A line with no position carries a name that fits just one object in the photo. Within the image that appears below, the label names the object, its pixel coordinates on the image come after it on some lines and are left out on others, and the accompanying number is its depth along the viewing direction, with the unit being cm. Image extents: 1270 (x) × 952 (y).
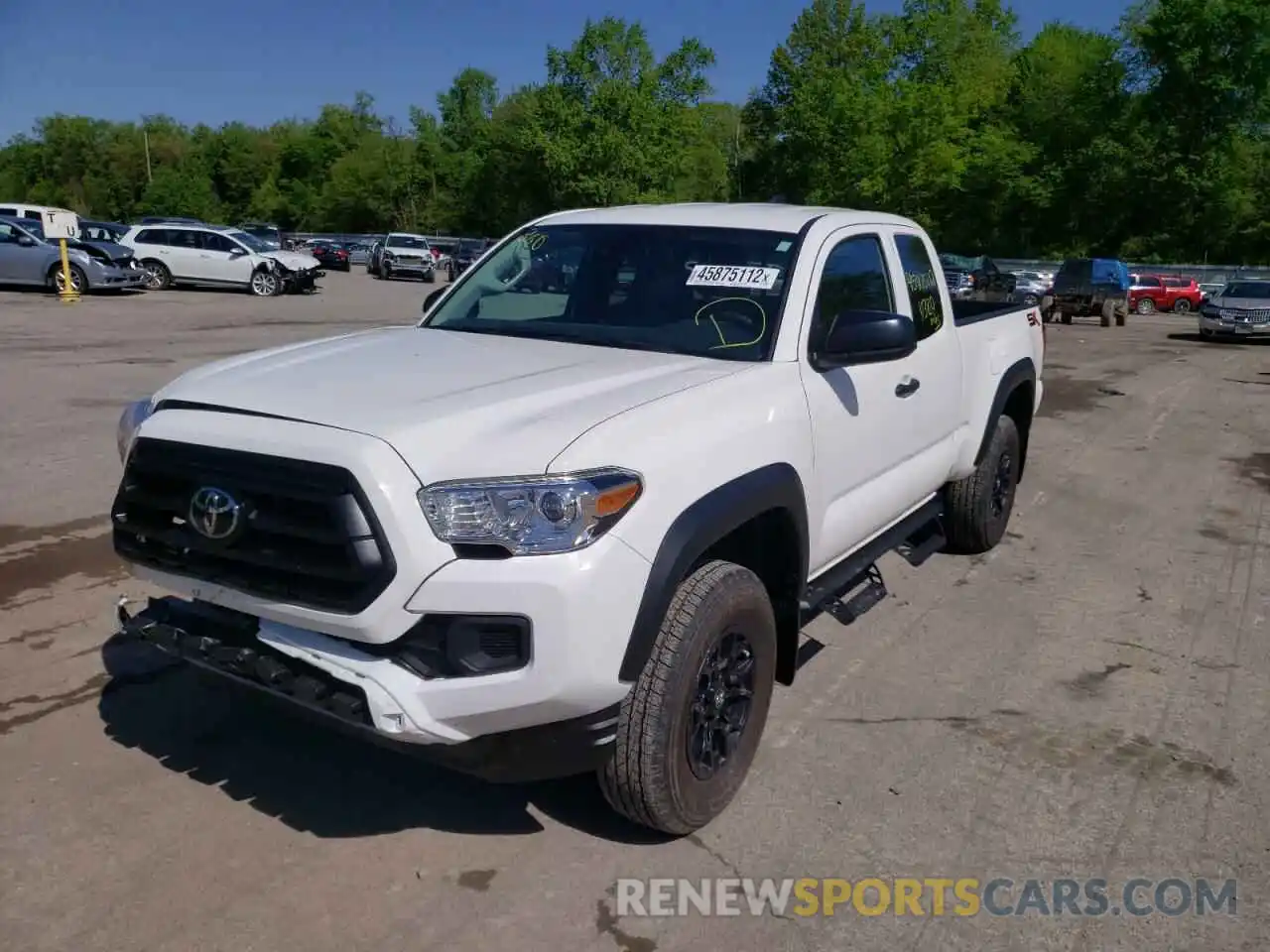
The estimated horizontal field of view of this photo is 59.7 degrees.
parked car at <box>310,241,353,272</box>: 4709
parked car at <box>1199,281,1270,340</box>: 2389
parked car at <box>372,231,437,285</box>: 4169
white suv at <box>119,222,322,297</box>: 2816
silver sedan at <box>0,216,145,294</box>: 2469
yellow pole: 2336
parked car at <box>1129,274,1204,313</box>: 3653
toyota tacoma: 279
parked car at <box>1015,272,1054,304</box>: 3309
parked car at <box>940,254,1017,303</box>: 3353
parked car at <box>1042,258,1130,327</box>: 2919
